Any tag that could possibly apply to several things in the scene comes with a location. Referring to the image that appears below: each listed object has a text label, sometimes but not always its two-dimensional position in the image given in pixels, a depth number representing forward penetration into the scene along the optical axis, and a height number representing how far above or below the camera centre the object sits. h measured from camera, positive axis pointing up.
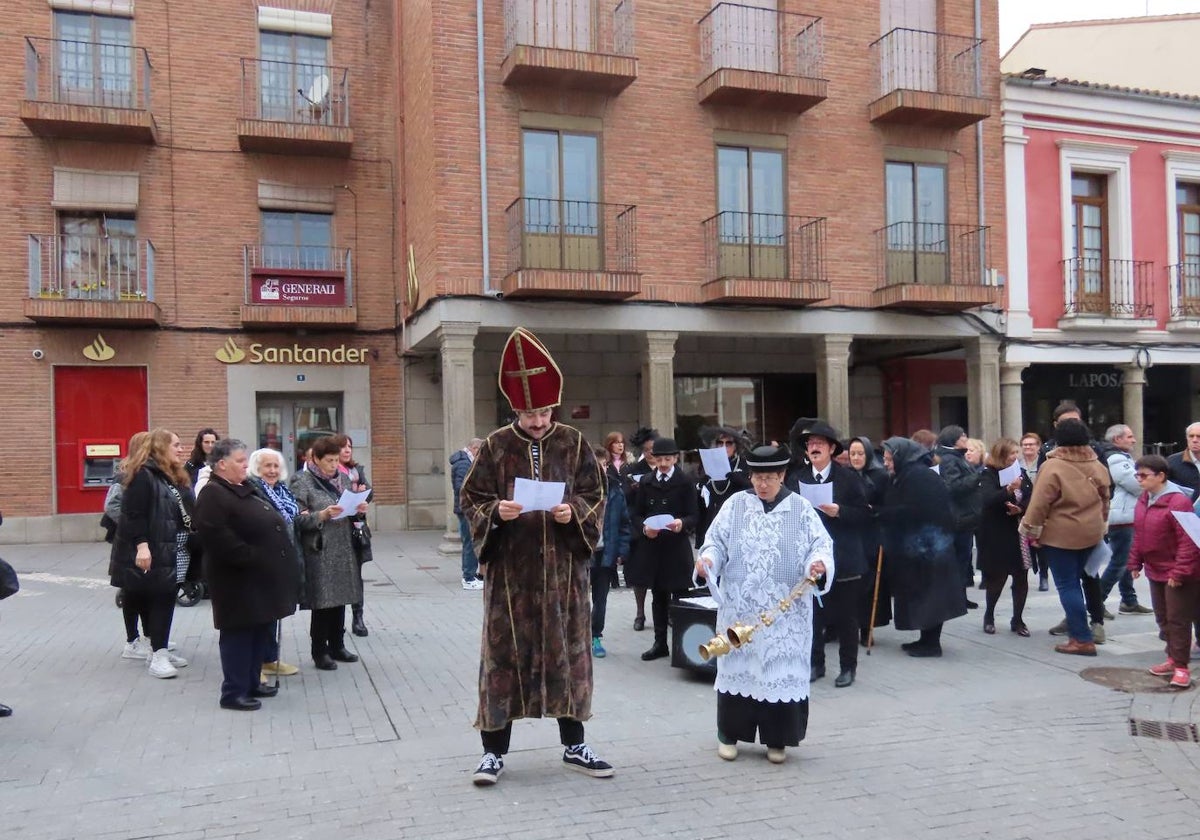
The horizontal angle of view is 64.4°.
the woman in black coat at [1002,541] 8.20 -1.12
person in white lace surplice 4.91 -0.96
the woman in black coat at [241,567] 5.92 -0.88
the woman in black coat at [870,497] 7.38 -0.64
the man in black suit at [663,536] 7.42 -0.92
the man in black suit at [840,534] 6.54 -0.85
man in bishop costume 4.63 -0.72
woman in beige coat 7.35 -0.81
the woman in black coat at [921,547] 7.30 -1.02
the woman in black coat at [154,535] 6.66 -0.74
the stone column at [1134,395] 19.14 +0.28
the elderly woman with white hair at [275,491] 6.82 -0.46
